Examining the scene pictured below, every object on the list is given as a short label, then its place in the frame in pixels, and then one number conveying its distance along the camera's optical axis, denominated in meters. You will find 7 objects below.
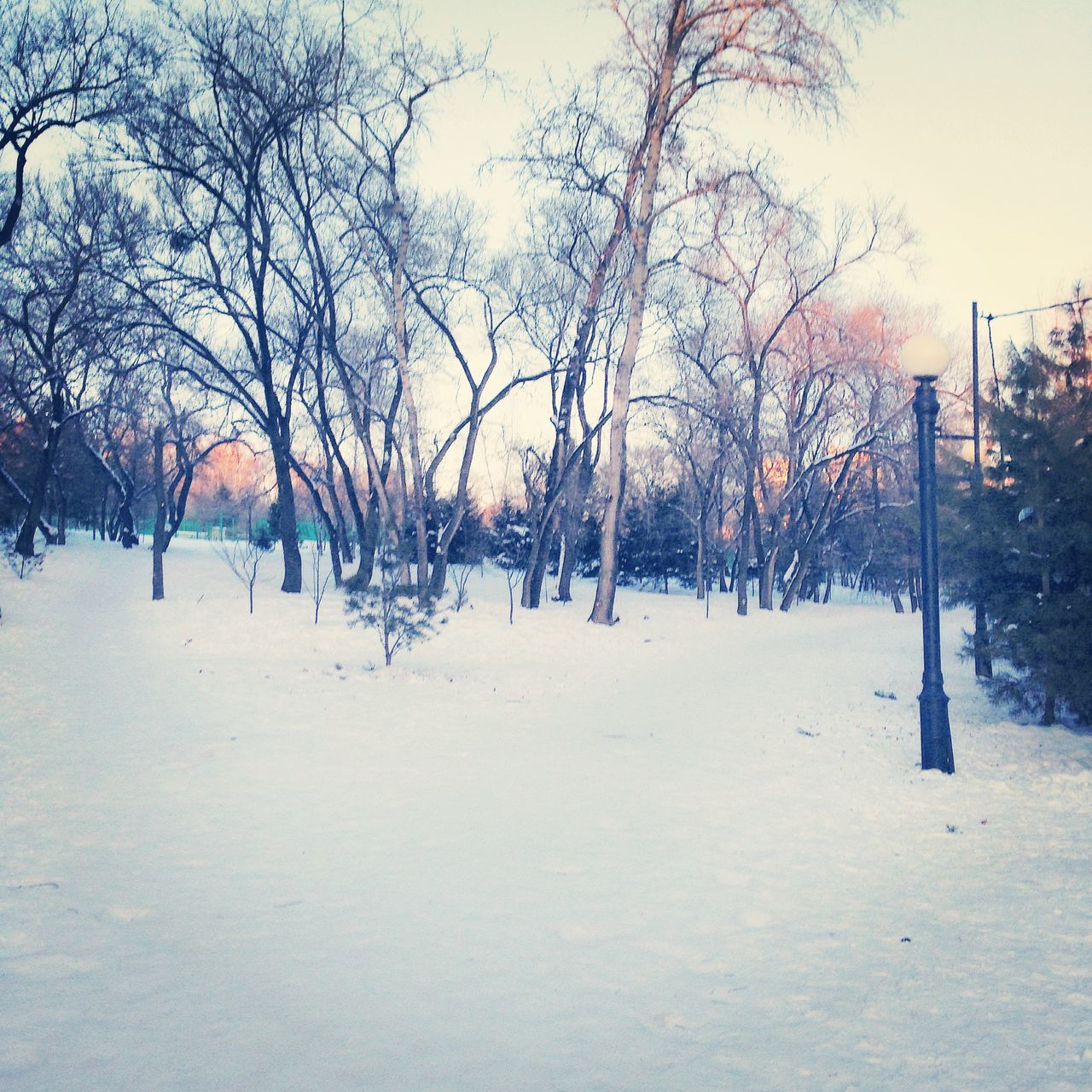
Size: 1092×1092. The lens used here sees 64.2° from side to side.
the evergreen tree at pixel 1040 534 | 9.03
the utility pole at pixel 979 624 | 9.87
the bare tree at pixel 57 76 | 13.12
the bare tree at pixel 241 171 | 17.41
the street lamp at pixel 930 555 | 7.68
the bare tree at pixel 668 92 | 16.14
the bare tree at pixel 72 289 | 17.83
